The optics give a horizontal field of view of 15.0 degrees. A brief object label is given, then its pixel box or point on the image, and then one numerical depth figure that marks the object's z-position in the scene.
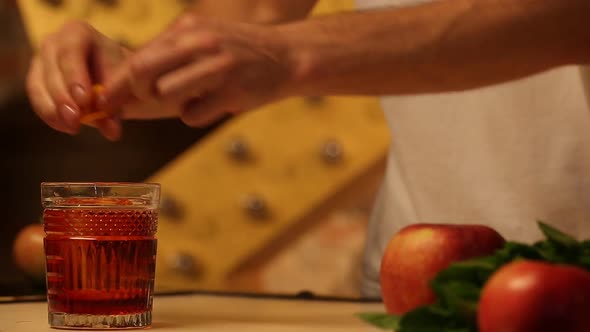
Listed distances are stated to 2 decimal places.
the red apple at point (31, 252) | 1.71
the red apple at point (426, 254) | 1.42
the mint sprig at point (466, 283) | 1.30
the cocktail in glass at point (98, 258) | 1.47
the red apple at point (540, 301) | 1.27
